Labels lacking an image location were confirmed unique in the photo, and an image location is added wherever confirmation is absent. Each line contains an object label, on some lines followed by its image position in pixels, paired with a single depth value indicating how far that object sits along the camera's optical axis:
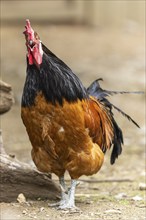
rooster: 9.10
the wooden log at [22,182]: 9.96
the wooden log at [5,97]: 10.58
